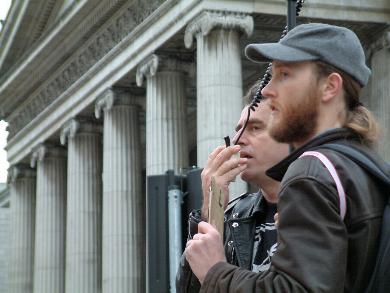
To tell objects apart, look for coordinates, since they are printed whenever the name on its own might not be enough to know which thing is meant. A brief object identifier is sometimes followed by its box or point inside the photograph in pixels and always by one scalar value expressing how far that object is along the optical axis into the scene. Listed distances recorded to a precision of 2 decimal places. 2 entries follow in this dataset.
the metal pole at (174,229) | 10.23
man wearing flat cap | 3.36
